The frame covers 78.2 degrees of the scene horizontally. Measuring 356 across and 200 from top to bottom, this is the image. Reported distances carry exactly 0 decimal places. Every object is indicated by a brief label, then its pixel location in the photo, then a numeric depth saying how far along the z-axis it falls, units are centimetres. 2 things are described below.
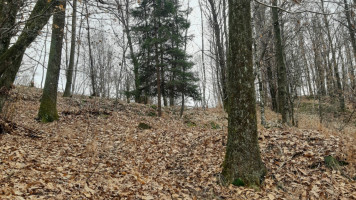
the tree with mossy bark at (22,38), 384
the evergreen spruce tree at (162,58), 1609
